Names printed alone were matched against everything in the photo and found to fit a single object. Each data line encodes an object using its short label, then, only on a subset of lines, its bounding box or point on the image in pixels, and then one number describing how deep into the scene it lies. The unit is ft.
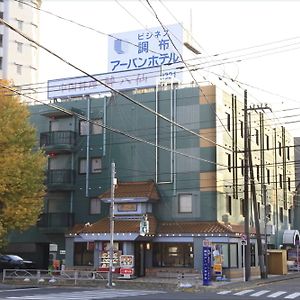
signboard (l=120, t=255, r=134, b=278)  121.70
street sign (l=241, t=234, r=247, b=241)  119.81
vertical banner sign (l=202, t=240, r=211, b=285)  106.01
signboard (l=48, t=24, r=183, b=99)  143.95
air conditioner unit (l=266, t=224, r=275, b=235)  144.24
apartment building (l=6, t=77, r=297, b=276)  132.57
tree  119.85
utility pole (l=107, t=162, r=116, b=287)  103.50
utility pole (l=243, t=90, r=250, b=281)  117.91
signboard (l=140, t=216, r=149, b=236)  115.24
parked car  152.99
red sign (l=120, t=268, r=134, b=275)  121.98
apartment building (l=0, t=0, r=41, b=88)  263.90
